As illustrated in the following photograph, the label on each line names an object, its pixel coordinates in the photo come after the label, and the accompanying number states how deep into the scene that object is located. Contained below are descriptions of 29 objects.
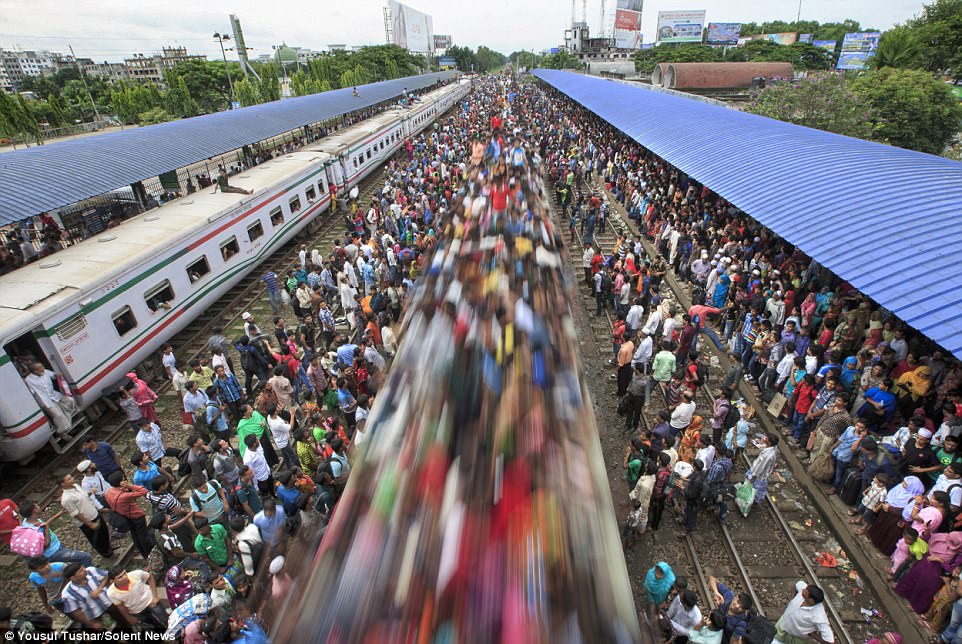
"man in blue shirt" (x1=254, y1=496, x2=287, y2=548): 5.05
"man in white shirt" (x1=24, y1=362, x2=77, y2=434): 6.95
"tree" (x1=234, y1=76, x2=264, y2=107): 44.41
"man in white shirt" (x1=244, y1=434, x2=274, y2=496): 6.02
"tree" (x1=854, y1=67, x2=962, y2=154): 23.61
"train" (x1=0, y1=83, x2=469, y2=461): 6.97
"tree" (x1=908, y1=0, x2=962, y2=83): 36.63
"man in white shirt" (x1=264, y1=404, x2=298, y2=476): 6.42
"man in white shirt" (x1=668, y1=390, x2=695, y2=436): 6.66
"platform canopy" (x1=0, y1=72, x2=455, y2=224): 11.24
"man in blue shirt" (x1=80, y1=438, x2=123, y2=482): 6.55
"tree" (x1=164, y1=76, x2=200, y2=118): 43.25
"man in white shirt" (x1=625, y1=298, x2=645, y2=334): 9.22
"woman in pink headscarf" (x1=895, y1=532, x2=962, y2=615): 4.70
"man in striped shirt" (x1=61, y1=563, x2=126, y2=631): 4.52
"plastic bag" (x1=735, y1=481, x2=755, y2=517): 6.34
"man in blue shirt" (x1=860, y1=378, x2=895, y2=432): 6.52
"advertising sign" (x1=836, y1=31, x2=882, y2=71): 57.72
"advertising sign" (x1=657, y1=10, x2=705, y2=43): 88.44
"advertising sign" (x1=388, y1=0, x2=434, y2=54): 90.25
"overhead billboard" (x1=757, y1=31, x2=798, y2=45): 75.89
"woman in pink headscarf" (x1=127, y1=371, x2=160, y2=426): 7.59
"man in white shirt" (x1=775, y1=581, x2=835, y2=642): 4.14
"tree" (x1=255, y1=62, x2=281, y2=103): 48.28
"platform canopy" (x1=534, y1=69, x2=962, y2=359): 6.19
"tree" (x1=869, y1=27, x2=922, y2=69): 36.09
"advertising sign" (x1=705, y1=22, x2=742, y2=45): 87.88
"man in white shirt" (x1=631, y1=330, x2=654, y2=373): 8.10
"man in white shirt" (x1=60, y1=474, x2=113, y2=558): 5.55
